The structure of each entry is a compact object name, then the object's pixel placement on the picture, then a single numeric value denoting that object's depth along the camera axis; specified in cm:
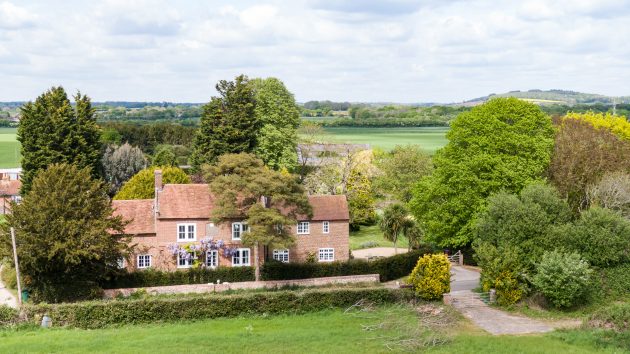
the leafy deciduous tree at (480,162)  5056
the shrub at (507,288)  4153
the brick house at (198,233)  4816
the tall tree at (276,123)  7431
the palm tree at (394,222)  5547
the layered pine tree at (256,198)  4522
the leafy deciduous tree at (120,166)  8112
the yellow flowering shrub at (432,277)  4200
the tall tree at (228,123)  6788
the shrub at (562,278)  3934
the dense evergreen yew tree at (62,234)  4053
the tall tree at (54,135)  6150
